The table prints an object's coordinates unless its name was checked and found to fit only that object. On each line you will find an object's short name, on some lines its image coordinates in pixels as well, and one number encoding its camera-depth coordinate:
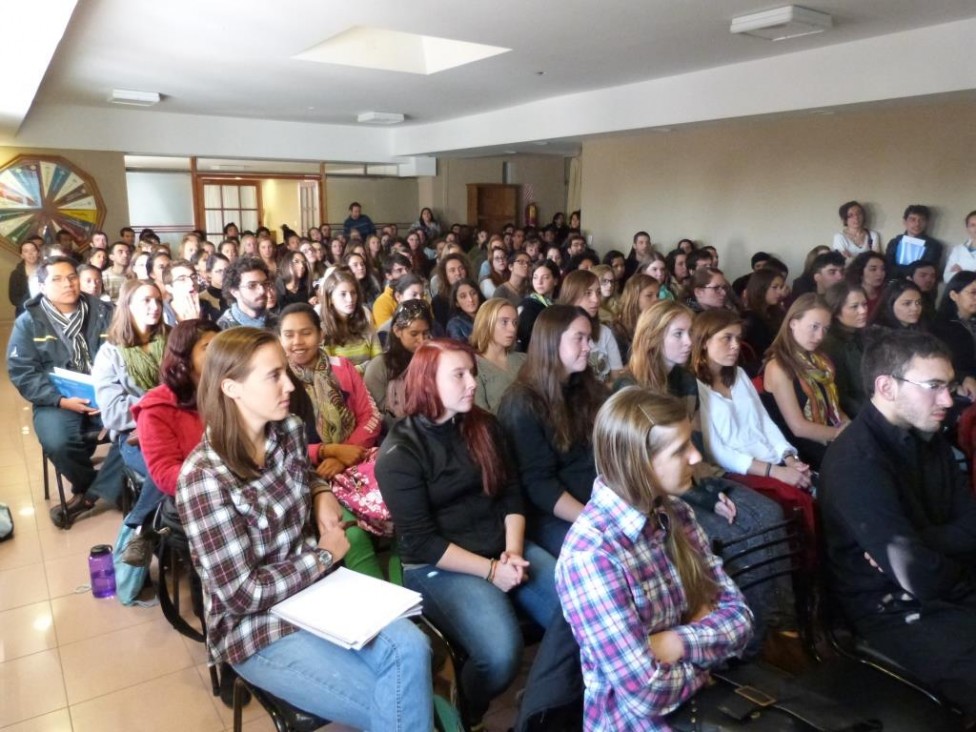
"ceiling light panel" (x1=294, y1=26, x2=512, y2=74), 6.45
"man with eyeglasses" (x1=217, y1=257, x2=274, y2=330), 3.64
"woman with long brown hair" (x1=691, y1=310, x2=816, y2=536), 2.77
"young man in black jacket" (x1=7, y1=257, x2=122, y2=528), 3.56
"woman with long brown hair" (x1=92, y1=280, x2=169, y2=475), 3.12
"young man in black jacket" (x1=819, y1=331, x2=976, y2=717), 1.77
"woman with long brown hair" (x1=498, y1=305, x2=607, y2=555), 2.39
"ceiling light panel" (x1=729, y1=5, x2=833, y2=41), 4.75
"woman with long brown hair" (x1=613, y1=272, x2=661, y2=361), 4.48
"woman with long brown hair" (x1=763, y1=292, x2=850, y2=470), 2.99
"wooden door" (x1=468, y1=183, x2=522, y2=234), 13.04
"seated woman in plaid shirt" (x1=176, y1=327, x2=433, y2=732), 1.62
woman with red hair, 1.92
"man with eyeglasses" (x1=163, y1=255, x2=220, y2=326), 3.98
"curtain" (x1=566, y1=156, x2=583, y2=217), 13.06
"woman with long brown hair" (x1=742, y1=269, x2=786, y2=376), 4.50
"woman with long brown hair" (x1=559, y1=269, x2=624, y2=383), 3.93
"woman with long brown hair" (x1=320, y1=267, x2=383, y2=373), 3.69
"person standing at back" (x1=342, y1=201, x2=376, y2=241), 11.48
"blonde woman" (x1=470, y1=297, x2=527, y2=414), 3.18
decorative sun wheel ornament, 9.22
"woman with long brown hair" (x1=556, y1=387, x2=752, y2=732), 1.42
